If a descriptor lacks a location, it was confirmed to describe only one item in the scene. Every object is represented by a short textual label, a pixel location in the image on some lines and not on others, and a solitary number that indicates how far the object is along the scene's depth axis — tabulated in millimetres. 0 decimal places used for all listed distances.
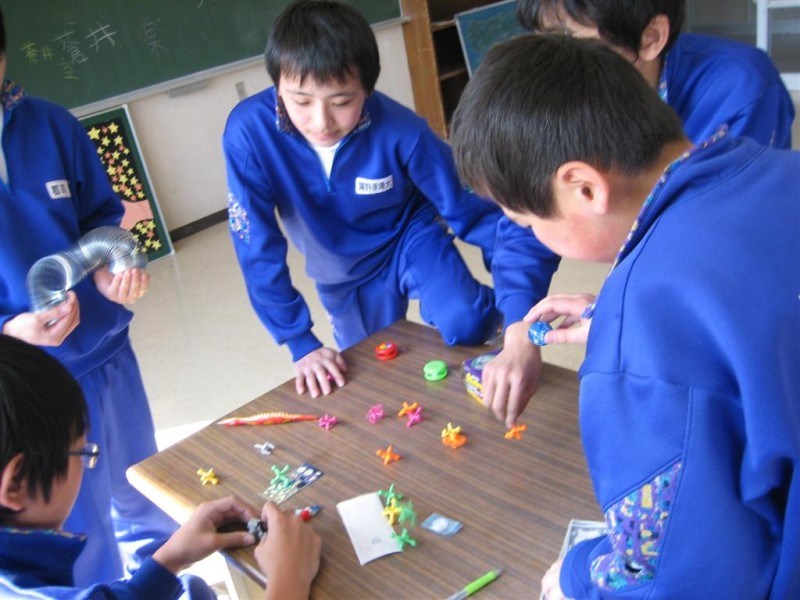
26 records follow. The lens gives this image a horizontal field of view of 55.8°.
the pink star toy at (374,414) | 1225
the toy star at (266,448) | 1199
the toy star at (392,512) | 996
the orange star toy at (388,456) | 1119
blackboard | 3516
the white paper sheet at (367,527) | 955
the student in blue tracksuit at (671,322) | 625
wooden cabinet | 5039
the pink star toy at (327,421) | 1233
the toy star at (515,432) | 1120
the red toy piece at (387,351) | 1409
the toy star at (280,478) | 1117
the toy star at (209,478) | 1153
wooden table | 916
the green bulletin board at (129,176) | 3834
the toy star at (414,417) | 1194
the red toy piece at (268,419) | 1269
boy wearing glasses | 884
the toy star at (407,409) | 1224
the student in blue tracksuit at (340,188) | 1527
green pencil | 860
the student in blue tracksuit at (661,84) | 1184
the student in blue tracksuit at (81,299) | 1511
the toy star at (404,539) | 954
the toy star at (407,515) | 994
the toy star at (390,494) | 1036
